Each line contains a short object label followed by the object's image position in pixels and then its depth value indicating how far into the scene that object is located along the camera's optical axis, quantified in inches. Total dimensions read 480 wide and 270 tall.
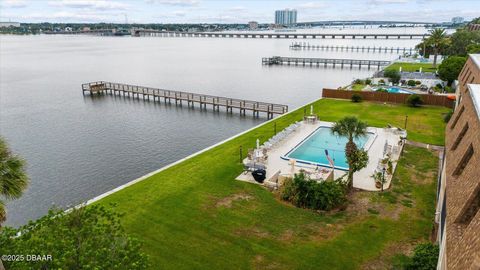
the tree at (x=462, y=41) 2974.9
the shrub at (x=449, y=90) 1844.2
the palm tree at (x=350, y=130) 749.3
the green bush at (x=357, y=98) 1740.9
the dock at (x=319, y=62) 3663.9
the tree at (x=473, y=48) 2242.9
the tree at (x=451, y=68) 1908.2
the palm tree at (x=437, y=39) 2869.1
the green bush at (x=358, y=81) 2273.6
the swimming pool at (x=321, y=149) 1006.4
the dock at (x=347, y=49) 5543.8
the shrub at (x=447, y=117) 1322.6
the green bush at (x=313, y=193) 721.6
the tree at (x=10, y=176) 441.1
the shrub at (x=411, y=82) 2081.7
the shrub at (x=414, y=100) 1595.7
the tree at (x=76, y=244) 342.6
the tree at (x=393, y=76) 2206.0
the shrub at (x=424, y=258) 470.3
